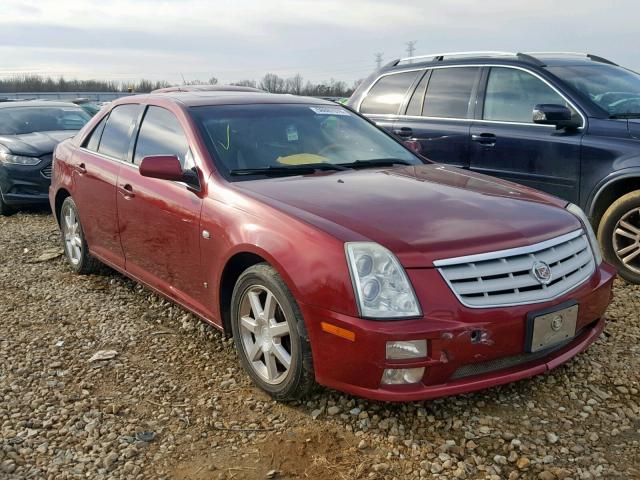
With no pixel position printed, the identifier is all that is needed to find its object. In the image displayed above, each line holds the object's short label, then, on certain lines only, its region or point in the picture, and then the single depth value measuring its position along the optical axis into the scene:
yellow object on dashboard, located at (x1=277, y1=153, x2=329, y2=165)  3.82
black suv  4.82
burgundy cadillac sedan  2.66
